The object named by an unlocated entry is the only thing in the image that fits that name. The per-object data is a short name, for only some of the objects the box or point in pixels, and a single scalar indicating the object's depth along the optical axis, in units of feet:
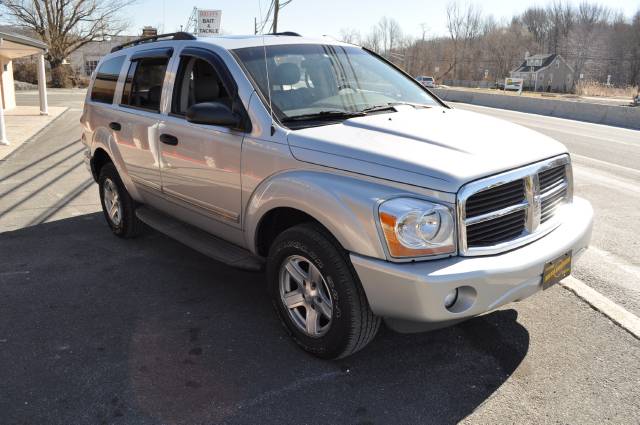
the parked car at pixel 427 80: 165.40
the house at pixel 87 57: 227.40
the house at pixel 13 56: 53.16
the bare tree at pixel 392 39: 396.57
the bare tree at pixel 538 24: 381.81
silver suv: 9.18
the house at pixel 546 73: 321.11
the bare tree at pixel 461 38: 363.97
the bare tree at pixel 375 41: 371.84
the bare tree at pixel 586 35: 329.93
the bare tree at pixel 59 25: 166.81
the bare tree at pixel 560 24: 362.20
